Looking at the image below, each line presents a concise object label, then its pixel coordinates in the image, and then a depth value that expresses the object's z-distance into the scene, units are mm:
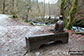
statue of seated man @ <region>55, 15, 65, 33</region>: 3024
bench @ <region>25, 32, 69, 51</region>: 2630
